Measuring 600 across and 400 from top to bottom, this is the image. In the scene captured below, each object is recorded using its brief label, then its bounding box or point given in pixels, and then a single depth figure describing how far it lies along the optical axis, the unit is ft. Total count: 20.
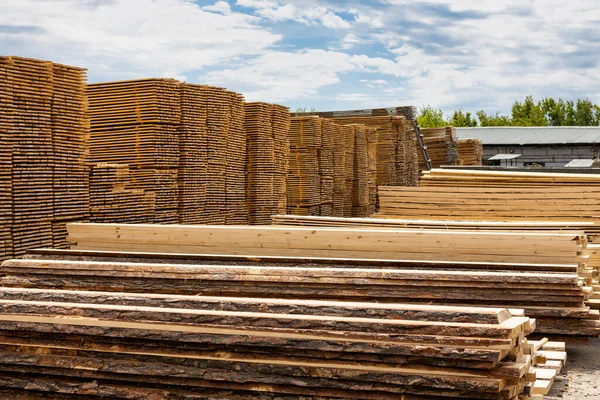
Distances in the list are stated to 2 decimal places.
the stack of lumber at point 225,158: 51.57
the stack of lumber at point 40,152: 36.60
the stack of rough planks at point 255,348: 21.26
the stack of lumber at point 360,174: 77.36
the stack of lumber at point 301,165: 66.64
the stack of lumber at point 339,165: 72.33
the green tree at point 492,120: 323.37
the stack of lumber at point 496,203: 48.14
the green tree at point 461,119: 316.54
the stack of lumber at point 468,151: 131.75
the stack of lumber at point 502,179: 51.34
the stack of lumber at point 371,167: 80.79
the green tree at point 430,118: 277.13
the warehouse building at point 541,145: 206.90
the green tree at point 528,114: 313.73
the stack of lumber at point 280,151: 60.13
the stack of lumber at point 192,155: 49.06
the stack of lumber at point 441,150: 114.42
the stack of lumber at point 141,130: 46.88
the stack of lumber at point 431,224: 41.01
